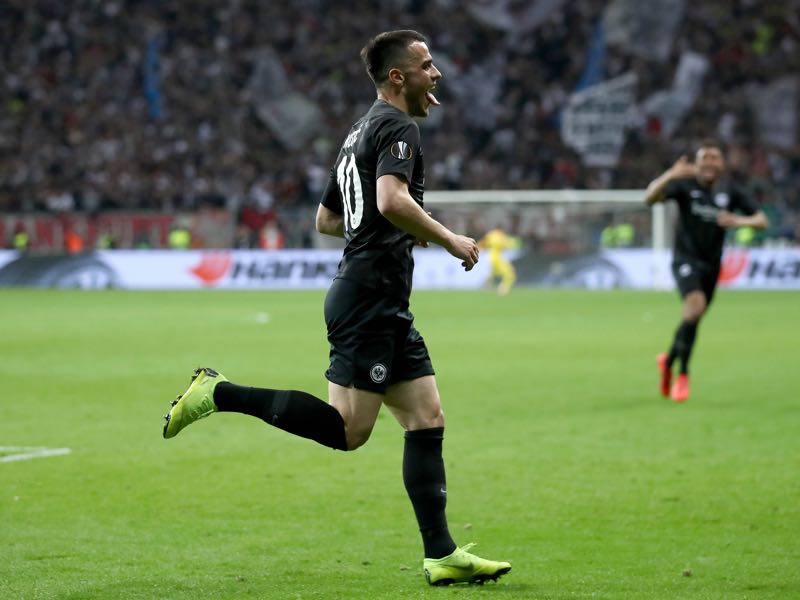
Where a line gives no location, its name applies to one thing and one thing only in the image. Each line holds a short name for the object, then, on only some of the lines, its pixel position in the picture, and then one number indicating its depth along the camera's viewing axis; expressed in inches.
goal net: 1422.2
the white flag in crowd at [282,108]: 1691.7
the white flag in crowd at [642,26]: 1708.9
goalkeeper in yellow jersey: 1354.6
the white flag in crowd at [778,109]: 1590.8
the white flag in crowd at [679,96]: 1622.8
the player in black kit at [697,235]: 492.7
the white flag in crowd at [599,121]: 1536.7
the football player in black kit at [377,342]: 217.5
